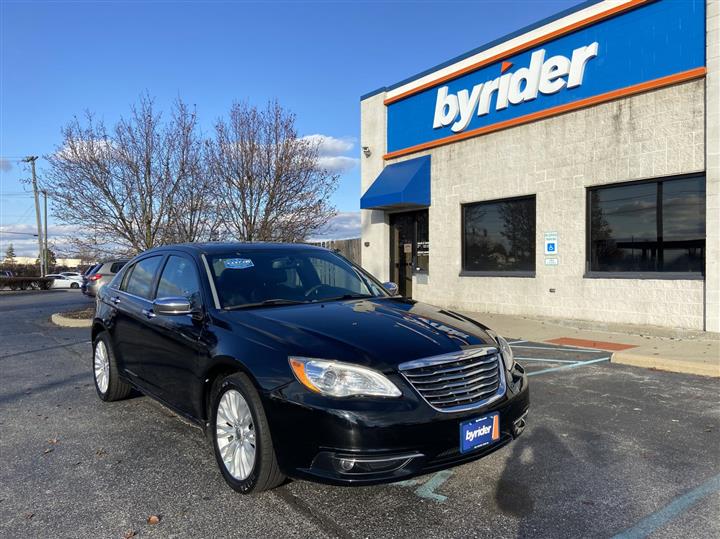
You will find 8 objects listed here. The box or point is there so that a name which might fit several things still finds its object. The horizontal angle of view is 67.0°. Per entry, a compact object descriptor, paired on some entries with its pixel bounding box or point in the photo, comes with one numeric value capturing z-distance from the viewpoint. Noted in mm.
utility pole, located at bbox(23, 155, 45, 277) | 42094
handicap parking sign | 11516
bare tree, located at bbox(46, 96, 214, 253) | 13555
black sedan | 2965
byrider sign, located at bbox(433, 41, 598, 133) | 11102
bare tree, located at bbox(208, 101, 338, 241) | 14578
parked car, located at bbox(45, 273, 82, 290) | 48178
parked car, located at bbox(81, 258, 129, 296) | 15633
